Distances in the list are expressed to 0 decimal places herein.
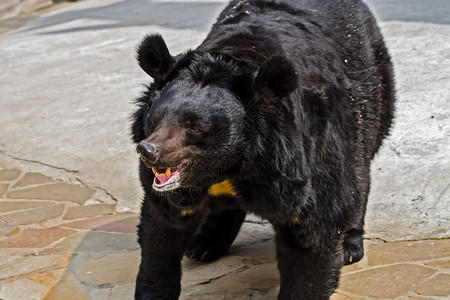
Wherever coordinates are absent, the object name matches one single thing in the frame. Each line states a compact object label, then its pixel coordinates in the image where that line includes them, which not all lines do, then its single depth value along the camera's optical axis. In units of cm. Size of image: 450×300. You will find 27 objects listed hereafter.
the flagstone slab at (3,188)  1185
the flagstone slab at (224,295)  796
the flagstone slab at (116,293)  811
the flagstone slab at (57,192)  1146
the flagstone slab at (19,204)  1120
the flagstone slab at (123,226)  1002
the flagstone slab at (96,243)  940
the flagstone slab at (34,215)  1063
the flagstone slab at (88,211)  1077
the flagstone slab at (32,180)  1211
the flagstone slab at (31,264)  877
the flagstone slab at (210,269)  843
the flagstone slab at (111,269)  852
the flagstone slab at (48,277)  841
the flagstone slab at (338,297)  780
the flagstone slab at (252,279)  819
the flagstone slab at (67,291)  813
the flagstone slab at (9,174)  1241
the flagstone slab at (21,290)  816
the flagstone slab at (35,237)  973
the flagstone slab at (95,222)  1027
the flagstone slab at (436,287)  784
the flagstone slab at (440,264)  841
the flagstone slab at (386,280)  797
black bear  611
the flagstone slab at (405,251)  866
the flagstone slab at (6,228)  1018
